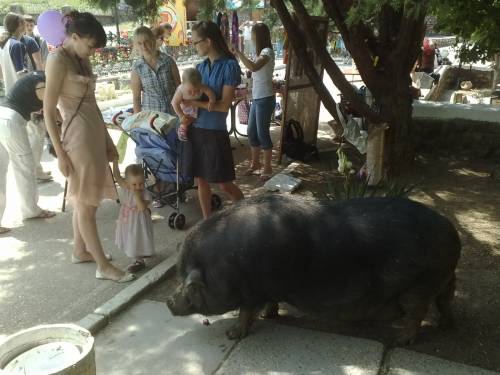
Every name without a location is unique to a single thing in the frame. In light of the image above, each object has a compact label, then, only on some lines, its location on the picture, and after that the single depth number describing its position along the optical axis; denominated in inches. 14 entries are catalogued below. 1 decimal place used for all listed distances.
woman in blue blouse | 174.7
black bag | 295.0
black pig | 118.6
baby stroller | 198.5
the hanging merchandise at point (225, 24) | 301.6
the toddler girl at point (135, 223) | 167.6
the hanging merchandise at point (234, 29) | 317.7
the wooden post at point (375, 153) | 244.4
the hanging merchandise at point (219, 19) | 273.3
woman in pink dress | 142.2
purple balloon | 209.2
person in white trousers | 205.2
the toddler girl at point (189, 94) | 174.7
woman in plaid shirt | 221.3
